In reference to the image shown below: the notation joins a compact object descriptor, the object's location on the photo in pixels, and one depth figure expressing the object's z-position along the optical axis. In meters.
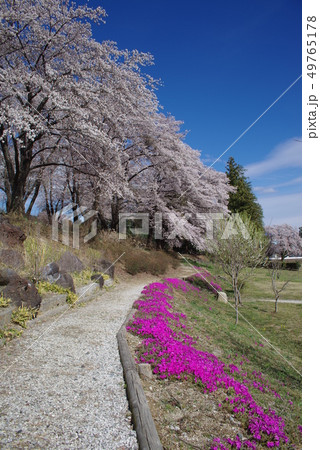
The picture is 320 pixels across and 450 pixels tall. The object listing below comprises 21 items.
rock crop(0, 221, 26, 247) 7.75
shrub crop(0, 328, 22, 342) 4.78
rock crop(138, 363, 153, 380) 4.07
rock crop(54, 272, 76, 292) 7.70
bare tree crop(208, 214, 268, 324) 12.44
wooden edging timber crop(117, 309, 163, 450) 2.54
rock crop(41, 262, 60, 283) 7.50
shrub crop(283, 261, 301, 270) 36.46
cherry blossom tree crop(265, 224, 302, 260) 41.56
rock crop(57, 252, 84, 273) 9.10
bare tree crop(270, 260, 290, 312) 14.11
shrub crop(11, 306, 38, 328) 5.39
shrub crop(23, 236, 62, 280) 7.36
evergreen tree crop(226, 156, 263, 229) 40.09
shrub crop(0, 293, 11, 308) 5.29
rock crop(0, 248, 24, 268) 6.79
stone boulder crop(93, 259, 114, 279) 11.45
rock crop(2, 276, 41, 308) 5.62
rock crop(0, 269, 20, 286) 5.59
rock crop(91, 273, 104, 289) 9.95
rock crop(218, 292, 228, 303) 14.96
